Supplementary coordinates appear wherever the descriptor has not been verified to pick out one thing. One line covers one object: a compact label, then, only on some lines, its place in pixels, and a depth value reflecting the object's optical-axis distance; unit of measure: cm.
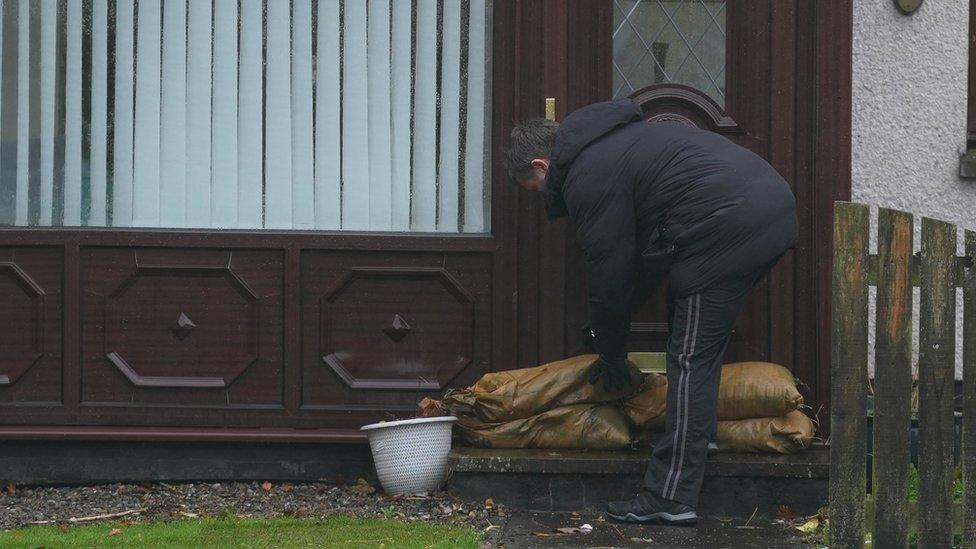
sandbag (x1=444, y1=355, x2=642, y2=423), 1177
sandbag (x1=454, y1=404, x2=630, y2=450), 1171
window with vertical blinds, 1293
